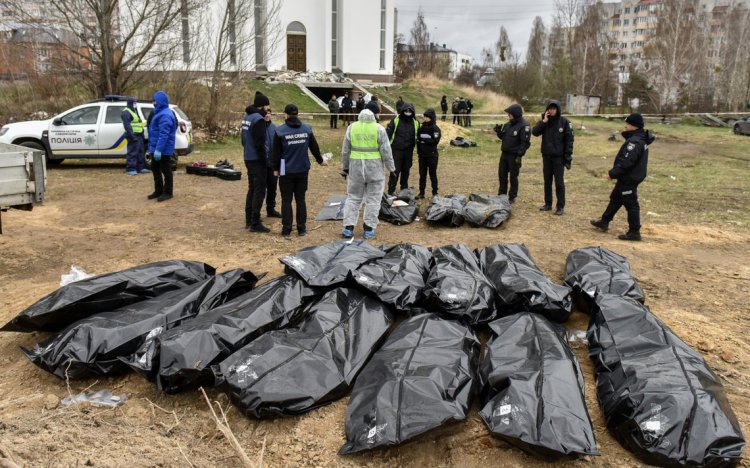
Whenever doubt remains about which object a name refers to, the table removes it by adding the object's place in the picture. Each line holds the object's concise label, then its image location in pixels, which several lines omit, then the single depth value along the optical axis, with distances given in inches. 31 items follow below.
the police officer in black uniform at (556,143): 303.1
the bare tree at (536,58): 1557.6
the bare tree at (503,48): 2396.7
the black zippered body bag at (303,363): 118.5
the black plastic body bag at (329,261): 166.6
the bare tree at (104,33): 574.6
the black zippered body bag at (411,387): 107.8
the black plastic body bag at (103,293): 145.8
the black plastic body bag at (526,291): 158.1
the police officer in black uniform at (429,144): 334.0
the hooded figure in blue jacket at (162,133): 310.7
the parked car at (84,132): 427.5
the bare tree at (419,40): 2405.3
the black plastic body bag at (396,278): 159.2
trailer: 187.8
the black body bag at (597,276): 172.9
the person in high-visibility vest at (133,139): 408.0
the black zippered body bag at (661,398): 101.8
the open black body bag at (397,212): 289.4
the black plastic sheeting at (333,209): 301.9
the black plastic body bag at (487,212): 278.1
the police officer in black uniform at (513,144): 323.0
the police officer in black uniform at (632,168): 258.5
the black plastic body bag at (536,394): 104.0
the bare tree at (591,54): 1630.2
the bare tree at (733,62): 1355.8
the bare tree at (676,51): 1357.0
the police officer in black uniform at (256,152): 262.4
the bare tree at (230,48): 681.6
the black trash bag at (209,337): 127.7
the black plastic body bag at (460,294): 155.7
